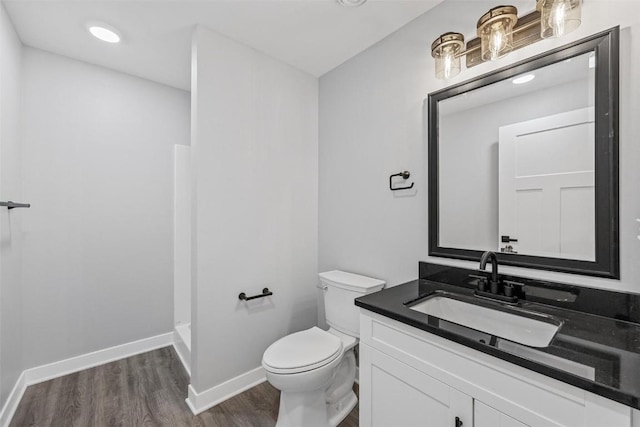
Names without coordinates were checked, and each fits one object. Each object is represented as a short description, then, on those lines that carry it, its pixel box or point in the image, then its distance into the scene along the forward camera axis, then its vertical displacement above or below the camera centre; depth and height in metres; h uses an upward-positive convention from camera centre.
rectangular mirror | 1.08 +0.23
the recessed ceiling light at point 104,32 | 1.75 +1.16
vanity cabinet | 0.73 -0.55
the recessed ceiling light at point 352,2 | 1.56 +1.18
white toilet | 1.45 -0.80
